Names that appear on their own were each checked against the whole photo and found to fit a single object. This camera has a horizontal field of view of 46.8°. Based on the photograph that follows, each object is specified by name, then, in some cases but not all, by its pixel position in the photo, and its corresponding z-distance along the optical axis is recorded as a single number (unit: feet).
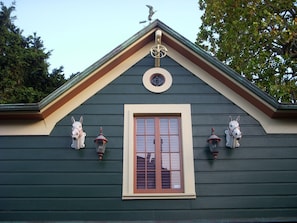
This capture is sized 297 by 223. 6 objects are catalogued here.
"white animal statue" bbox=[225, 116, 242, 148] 17.56
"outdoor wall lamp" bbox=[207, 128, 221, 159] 17.67
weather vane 21.11
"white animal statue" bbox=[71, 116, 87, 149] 17.56
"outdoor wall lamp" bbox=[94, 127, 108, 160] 17.58
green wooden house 16.99
